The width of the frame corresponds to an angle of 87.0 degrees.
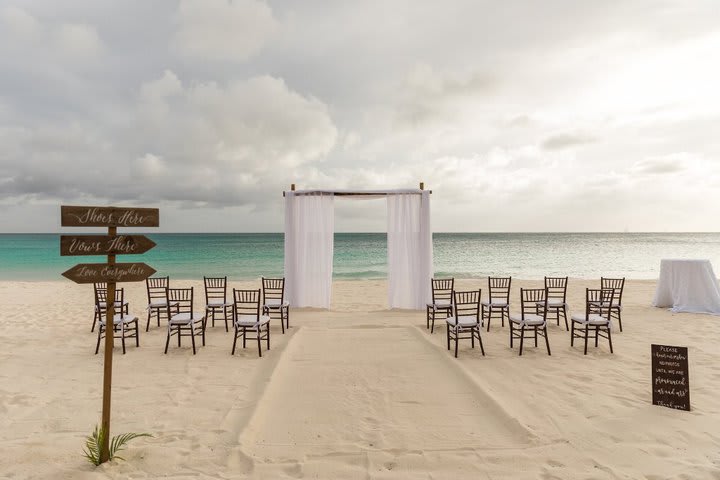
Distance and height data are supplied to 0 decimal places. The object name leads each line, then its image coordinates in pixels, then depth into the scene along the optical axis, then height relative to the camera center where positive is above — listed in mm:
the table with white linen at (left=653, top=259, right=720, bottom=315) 8766 -994
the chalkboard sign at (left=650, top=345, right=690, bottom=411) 4008 -1423
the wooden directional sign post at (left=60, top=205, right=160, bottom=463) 2969 -29
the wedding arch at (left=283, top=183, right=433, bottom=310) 9555 -17
